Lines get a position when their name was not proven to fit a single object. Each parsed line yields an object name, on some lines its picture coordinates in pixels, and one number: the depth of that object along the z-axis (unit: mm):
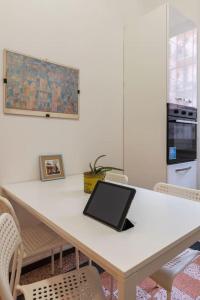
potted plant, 1388
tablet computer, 896
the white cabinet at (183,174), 2181
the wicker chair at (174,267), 1010
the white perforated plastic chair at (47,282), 865
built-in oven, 2123
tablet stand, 888
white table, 661
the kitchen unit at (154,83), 2109
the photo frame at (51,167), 1859
